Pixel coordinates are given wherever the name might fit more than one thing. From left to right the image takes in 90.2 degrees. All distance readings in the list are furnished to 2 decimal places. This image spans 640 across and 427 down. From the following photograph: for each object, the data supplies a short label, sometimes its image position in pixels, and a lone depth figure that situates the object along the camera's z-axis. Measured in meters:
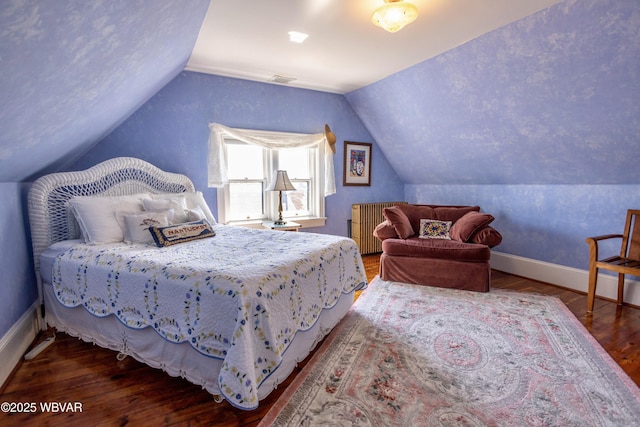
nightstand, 3.95
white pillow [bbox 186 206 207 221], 2.99
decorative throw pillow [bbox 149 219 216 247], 2.49
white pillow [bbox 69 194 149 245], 2.50
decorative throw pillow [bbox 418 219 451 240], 3.86
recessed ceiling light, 2.76
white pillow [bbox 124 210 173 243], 2.57
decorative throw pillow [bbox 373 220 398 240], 3.85
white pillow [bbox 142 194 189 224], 2.86
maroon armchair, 3.41
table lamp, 3.90
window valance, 3.81
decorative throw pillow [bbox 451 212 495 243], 3.57
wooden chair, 2.82
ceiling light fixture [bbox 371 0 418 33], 2.08
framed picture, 4.93
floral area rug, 1.64
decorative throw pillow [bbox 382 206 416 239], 3.80
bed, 1.60
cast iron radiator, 4.98
